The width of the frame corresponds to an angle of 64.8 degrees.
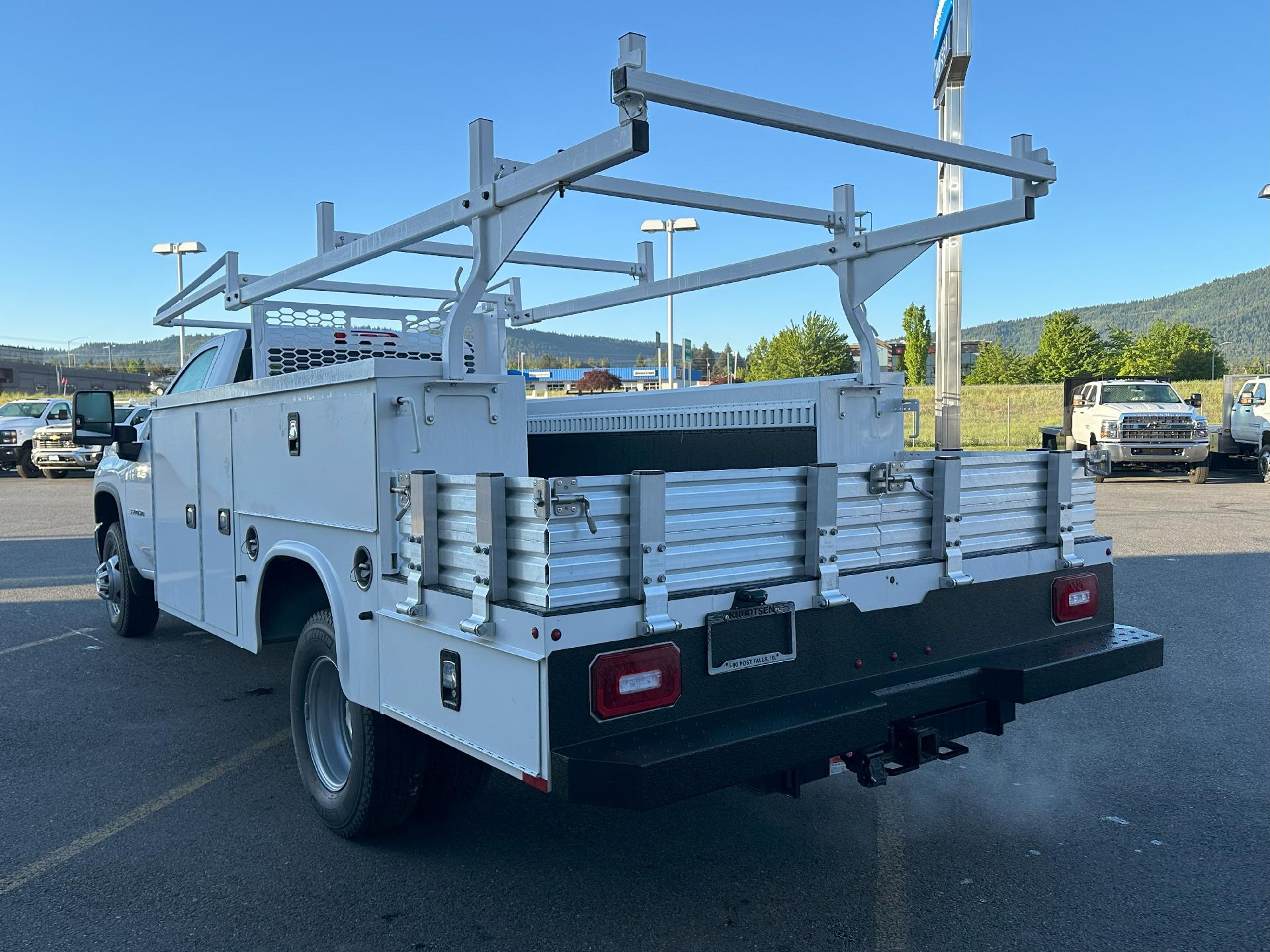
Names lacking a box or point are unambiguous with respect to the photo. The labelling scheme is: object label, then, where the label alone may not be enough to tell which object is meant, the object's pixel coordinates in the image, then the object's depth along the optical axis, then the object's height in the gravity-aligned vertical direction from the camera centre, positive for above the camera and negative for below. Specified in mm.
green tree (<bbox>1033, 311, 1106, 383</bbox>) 79062 +5440
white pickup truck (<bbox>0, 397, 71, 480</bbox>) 24312 +38
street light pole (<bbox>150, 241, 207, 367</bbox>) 33309 +6017
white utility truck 2844 -477
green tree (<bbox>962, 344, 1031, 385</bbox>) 93000 +4718
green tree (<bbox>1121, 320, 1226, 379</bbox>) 99312 +6837
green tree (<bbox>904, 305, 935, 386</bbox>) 79812 +6398
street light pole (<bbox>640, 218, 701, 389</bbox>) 23703 +4615
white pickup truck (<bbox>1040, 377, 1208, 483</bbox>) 19422 -215
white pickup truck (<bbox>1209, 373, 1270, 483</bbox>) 20125 -195
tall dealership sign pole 15109 +2094
